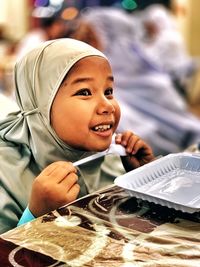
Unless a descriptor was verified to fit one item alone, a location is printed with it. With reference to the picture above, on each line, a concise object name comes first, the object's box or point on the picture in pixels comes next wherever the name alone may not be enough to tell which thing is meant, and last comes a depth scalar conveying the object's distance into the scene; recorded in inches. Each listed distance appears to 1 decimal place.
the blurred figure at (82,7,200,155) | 154.3
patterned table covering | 28.8
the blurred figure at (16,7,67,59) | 152.6
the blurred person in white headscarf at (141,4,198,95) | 197.9
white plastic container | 35.0
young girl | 40.8
